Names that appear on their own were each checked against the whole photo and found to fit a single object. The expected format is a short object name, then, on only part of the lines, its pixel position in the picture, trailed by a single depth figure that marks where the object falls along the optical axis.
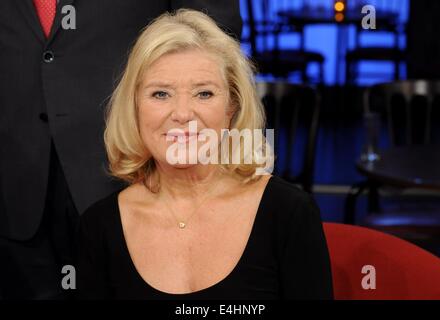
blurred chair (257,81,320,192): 3.51
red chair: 2.13
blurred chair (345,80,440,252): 3.04
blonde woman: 2.07
